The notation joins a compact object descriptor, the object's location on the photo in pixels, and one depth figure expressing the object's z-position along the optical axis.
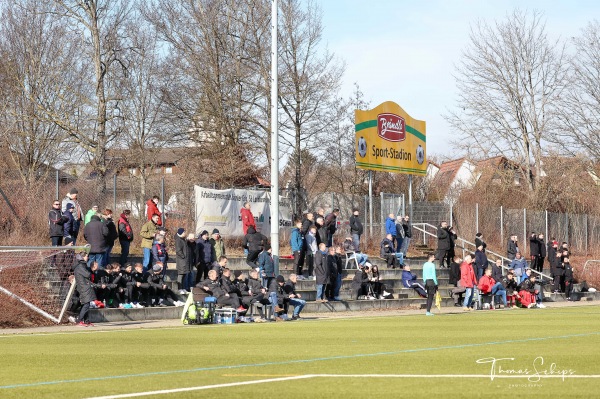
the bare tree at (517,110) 58.66
